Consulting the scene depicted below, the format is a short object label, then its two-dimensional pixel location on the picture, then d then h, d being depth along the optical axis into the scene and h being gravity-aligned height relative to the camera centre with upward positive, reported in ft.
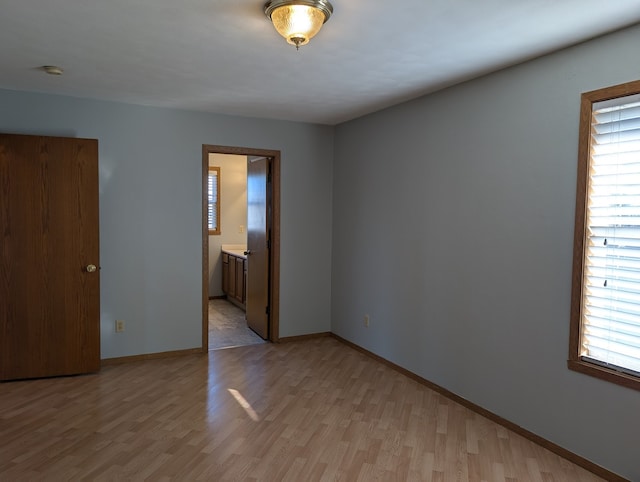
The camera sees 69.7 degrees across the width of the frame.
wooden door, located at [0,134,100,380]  12.27 -1.26
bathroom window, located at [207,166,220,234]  24.63 +0.76
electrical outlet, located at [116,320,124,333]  14.08 -3.46
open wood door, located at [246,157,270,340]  16.81 -1.16
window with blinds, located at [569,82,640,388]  7.91 -0.26
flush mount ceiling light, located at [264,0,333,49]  6.86 +3.04
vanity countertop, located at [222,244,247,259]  22.95 -1.81
